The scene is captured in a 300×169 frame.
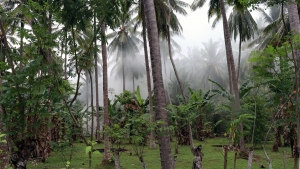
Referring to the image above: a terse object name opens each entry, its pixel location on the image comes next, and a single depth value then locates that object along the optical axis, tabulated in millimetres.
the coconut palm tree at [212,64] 33372
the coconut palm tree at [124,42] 22644
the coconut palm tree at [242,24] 15015
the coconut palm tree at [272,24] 14266
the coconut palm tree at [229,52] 10688
